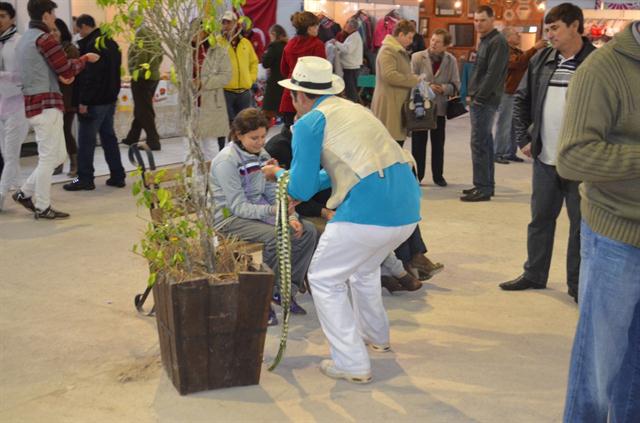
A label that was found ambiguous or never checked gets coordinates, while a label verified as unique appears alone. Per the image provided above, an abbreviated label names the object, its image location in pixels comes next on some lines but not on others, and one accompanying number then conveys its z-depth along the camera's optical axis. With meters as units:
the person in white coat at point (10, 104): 6.76
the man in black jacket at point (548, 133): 4.83
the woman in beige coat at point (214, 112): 7.69
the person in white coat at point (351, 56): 12.34
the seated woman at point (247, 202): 4.49
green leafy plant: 3.28
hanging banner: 12.14
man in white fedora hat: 3.58
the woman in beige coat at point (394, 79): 7.55
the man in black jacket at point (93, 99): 7.49
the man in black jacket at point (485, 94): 7.38
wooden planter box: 3.46
